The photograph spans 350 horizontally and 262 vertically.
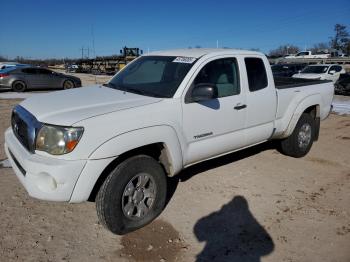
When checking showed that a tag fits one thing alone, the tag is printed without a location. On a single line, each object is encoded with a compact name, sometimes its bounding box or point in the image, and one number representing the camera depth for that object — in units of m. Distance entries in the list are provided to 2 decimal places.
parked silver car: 17.25
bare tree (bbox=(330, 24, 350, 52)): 83.12
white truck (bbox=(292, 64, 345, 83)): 19.25
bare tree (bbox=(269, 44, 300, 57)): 89.80
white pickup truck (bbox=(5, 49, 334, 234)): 3.09
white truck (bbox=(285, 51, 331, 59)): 49.89
